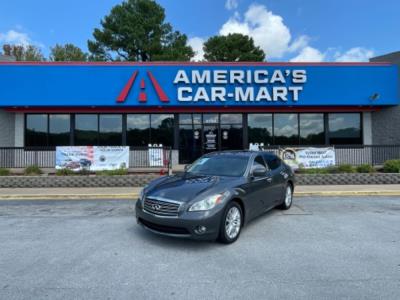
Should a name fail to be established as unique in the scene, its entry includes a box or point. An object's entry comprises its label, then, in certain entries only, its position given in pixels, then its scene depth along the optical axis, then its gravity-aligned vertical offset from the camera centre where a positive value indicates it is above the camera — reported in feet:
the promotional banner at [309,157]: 44.11 -0.35
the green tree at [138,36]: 117.50 +46.30
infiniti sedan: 16.92 -2.45
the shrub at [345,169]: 42.88 -2.02
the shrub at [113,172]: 41.57 -1.99
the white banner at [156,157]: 45.75 -0.08
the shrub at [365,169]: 42.73 -2.05
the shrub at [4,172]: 41.98 -1.80
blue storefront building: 54.54 +9.16
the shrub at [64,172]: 41.78 -1.92
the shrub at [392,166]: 42.24 -1.68
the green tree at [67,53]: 145.69 +49.00
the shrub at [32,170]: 42.78 -1.70
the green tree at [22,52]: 145.18 +49.47
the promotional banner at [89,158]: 42.96 -0.13
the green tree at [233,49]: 129.80 +44.92
